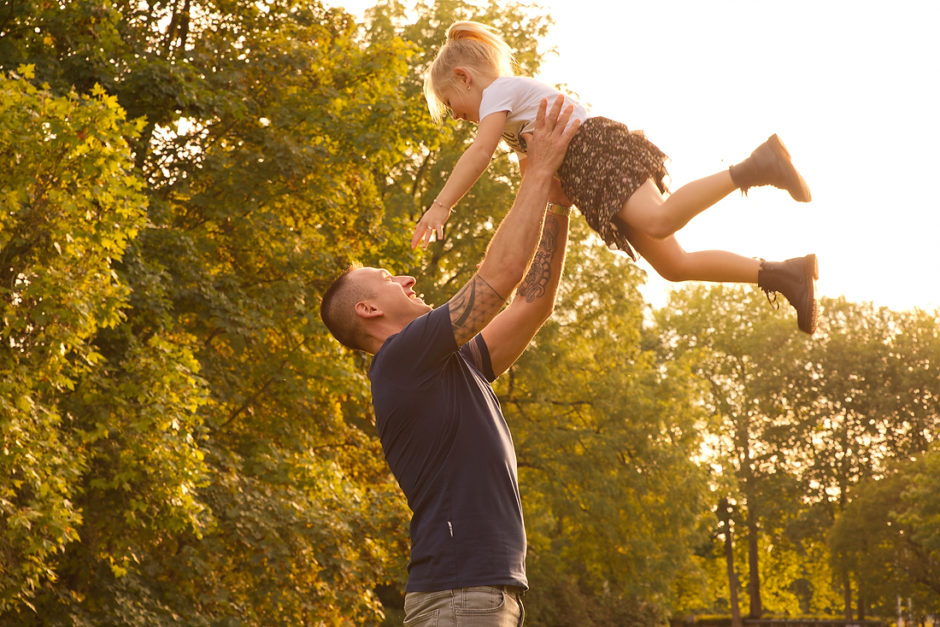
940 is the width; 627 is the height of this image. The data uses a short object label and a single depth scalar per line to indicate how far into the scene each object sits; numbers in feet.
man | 10.57
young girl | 12.05
